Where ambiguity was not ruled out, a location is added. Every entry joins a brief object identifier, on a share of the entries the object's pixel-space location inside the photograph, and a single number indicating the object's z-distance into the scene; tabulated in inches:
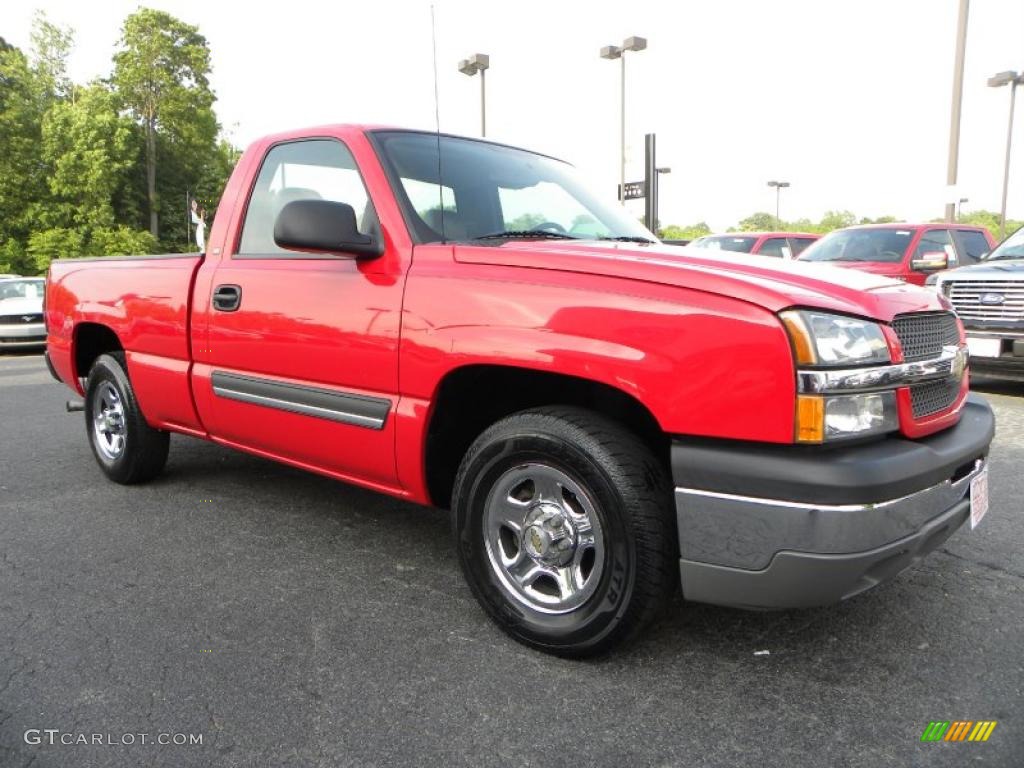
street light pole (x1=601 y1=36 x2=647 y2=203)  685.3
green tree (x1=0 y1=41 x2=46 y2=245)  1274.6
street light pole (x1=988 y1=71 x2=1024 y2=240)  864.1
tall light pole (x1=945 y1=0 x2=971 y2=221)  498.0
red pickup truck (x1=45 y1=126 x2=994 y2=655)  77.5
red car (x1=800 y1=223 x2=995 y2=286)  368.2
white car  520.4
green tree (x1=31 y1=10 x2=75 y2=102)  1443.2
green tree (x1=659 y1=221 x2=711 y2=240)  2031.0
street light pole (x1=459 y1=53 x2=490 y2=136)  598.7
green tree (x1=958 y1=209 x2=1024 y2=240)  2606.3
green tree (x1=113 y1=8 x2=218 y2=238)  1392.7
